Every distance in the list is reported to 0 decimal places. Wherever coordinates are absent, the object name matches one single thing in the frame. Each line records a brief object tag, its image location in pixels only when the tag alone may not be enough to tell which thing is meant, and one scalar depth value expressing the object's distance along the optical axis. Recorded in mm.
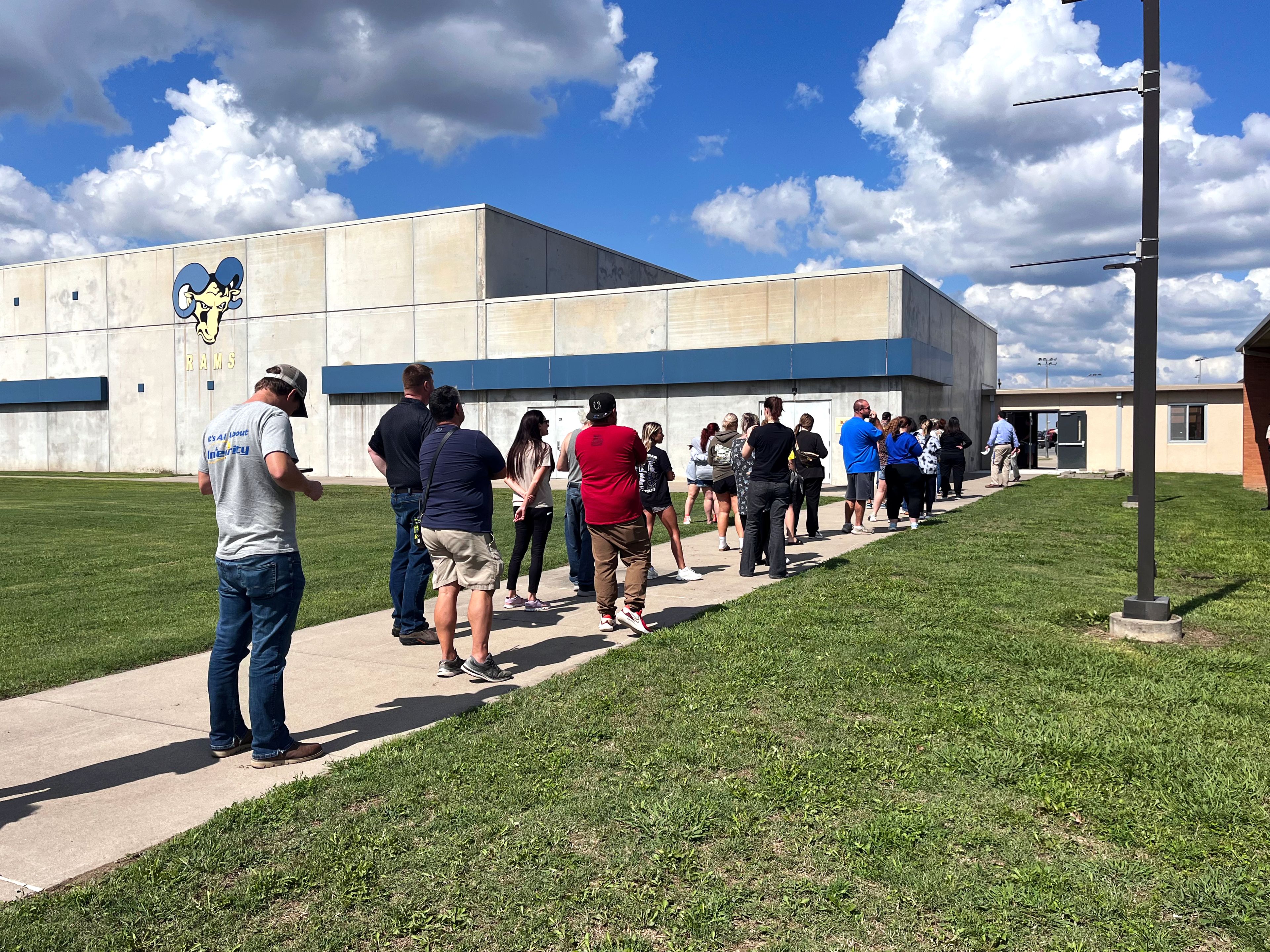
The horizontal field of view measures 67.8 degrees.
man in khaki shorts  5965
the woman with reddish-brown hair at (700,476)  14797
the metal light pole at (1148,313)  7207
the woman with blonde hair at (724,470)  12594
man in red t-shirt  7297
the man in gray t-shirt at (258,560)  4539
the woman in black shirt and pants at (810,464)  13227
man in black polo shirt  7145
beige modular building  35281
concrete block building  26531
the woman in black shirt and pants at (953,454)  21172
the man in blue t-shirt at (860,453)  14008
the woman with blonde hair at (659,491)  9328
